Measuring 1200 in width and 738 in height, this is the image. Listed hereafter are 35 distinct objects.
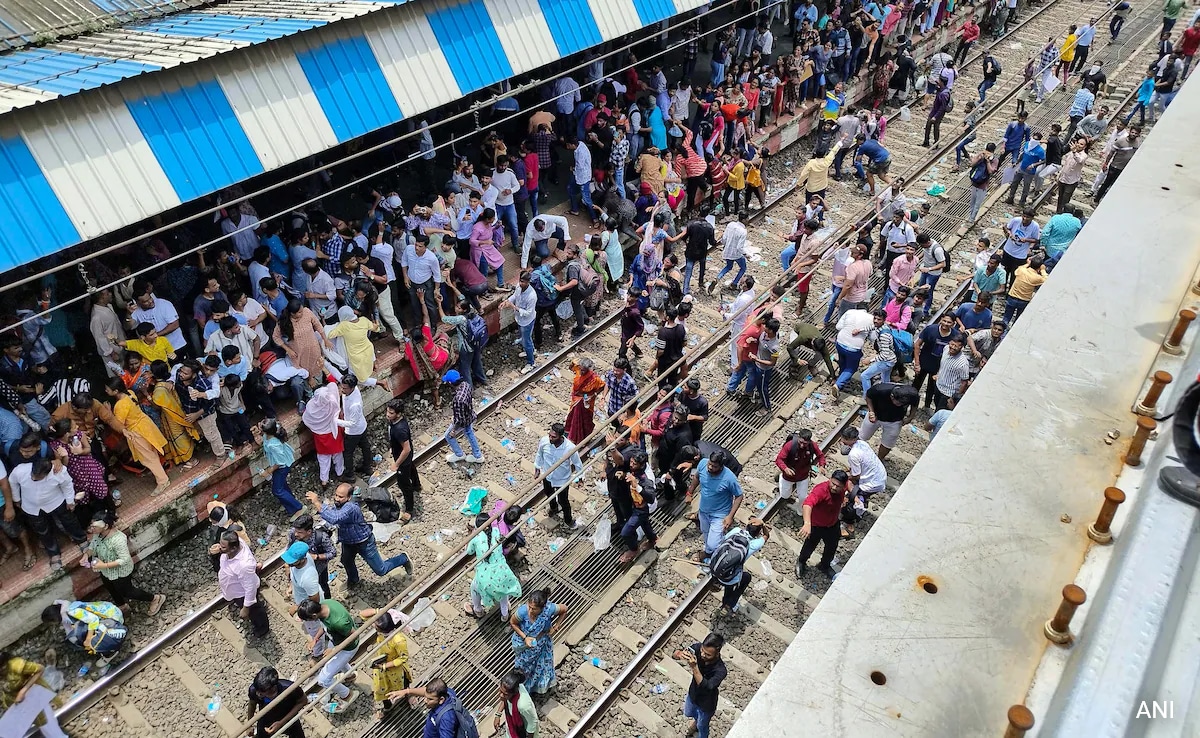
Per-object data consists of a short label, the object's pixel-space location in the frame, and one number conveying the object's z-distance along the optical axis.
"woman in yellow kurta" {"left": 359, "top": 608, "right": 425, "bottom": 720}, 7.89
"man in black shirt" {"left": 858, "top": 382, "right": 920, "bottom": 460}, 9.96
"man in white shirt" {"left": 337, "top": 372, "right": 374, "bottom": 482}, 10.03
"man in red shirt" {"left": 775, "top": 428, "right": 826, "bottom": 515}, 9.63
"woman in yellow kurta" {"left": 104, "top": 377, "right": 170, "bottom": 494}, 9.34
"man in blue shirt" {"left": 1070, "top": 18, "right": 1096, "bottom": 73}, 21.06
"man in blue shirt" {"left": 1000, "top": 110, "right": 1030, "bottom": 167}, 16.07
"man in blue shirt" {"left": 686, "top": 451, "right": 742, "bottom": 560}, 8.91
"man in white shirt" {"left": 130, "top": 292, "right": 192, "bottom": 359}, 10.14
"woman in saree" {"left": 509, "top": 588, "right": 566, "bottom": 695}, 7.84
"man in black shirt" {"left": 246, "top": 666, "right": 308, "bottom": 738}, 7.20
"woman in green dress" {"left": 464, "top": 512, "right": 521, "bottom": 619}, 8.64
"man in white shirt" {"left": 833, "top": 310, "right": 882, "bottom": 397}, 11.44
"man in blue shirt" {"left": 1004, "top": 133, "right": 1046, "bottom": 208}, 15.39
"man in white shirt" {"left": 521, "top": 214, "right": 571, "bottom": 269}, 13.13
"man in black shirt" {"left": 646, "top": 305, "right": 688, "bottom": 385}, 11.24
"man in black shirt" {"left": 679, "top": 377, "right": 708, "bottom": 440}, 10.15
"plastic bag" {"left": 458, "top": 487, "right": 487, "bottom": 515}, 9.82
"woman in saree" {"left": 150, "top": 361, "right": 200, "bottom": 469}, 9.60
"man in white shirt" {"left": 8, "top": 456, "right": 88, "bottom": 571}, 8.60
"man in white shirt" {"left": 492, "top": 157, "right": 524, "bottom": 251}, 13.34
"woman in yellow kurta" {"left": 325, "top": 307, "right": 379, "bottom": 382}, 10.76
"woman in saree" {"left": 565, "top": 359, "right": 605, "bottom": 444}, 10.12
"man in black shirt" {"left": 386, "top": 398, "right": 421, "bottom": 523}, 9.70
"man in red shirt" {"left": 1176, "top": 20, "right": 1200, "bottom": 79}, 19.94
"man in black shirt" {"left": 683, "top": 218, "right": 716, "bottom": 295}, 13.58
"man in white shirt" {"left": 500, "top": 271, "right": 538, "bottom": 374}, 11.95
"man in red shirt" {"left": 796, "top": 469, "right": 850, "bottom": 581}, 8.63
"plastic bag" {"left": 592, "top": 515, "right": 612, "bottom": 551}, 9.95
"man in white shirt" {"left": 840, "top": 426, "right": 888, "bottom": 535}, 9.69
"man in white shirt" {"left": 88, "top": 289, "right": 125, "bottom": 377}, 9.85
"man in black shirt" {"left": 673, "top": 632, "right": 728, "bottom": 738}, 7.25
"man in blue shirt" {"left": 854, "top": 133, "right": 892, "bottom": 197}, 16.78
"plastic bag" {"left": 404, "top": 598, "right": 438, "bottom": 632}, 9.16
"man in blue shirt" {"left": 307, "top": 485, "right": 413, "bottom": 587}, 8.68
